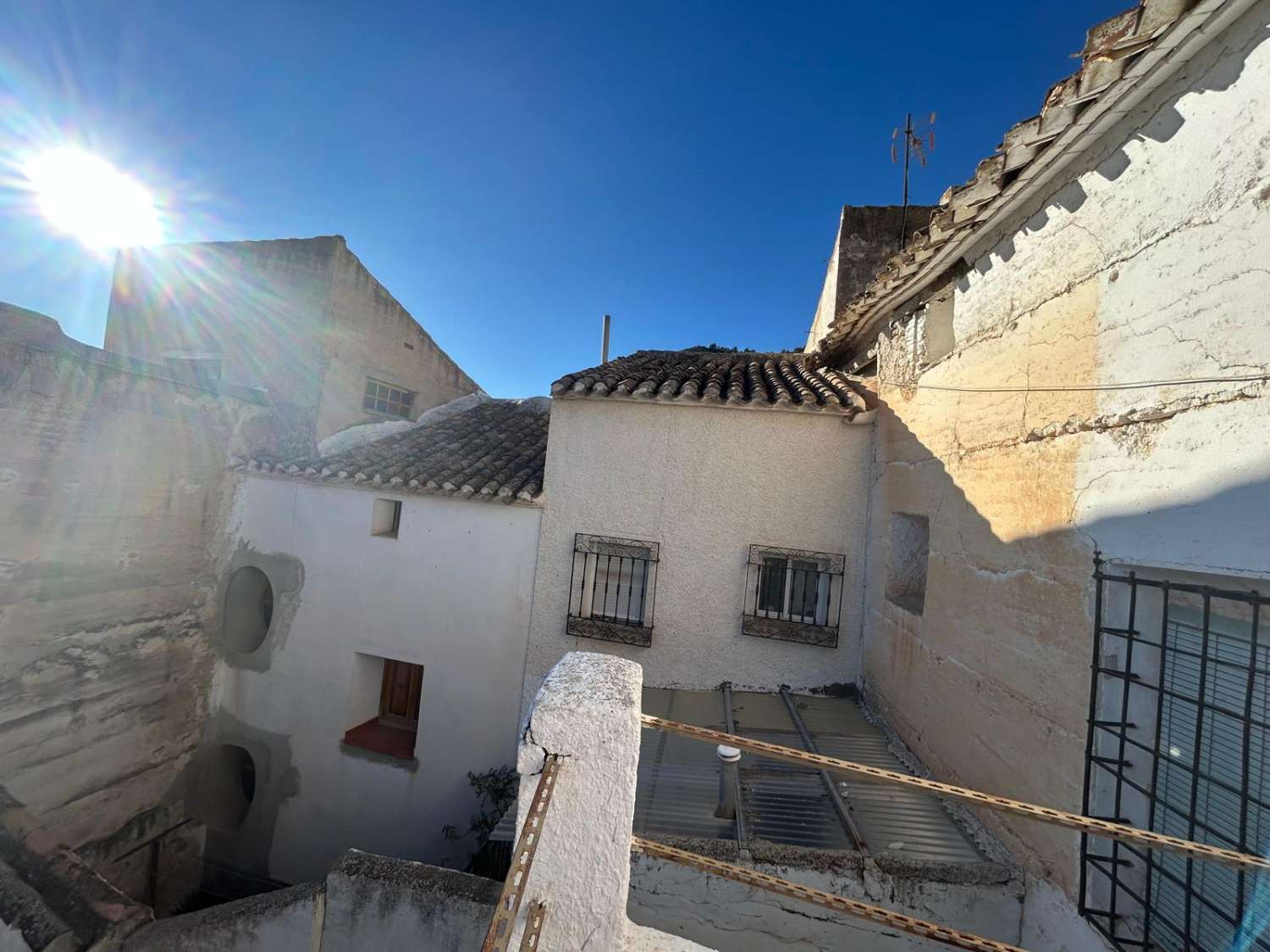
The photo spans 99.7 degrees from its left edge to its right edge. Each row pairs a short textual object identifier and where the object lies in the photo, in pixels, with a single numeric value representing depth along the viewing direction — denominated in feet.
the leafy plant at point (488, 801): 19.35
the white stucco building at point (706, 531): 19.26
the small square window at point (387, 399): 31.99
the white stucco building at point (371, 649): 20.99
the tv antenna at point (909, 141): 22.31
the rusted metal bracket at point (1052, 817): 4.61
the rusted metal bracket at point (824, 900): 5.03
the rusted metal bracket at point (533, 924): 4.96
